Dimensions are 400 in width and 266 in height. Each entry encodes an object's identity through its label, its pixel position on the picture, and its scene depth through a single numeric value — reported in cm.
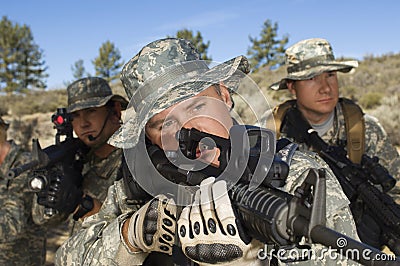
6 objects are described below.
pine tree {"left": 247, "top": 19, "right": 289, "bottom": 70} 4050
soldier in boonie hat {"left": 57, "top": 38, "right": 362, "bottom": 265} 168
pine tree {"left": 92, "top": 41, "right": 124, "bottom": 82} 4453
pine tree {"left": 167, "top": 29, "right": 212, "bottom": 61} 3550
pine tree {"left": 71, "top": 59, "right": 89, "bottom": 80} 4588
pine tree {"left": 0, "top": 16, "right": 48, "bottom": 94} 4112
